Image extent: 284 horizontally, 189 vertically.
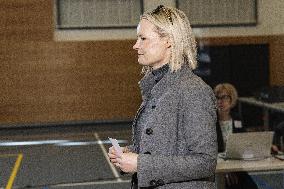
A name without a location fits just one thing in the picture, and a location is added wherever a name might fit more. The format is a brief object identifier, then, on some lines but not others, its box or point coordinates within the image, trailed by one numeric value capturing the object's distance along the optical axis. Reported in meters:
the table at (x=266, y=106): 12.56
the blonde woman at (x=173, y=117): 3.09
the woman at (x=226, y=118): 7.18
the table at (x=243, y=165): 5.95
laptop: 6.18
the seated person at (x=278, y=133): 10.23
